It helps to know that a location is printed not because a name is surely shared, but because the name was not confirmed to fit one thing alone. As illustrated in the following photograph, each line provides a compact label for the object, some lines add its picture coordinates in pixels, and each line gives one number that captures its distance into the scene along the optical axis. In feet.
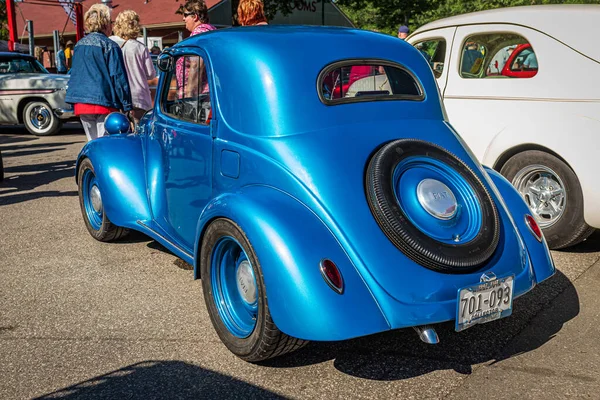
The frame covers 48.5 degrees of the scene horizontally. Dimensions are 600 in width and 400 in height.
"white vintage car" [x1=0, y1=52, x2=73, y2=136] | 40.98
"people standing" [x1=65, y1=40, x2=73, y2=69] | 60.44
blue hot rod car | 10.00
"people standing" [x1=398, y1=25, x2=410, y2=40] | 37.72
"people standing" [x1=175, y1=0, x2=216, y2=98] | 21.14
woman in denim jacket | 20.65
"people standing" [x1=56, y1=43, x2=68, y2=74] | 57.11
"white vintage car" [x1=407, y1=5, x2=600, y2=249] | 16.71
